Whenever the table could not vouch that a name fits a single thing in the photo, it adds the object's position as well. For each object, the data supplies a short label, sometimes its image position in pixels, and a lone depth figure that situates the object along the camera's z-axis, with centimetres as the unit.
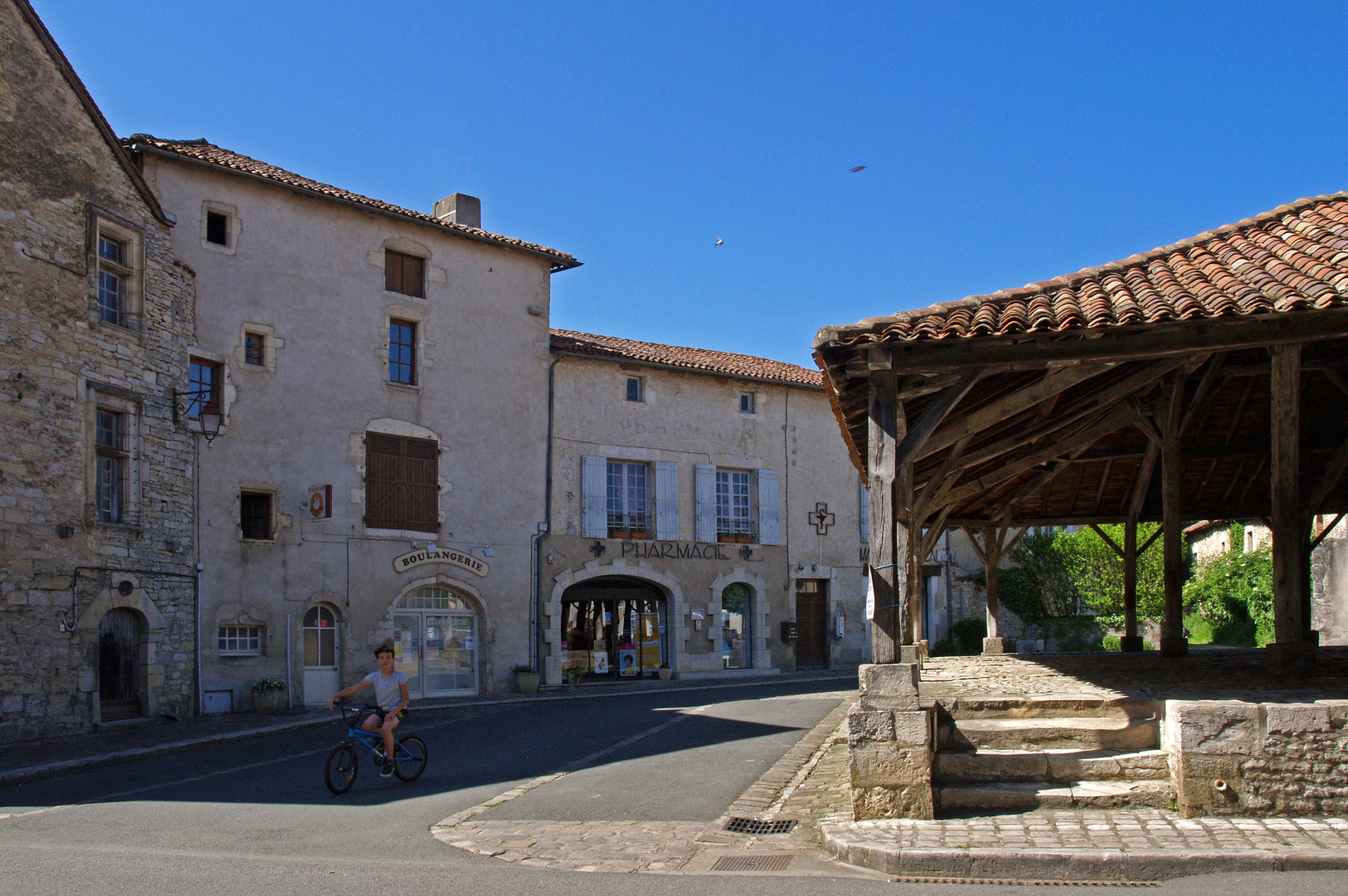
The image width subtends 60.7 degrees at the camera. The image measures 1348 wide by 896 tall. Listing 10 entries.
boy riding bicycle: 905
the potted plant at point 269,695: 1695
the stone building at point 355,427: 1756
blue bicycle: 877
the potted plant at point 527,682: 2069
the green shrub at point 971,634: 2522
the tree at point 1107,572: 2623
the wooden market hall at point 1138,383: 660
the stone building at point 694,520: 2253
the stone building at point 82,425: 1341
